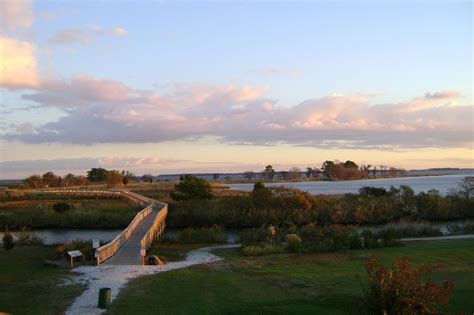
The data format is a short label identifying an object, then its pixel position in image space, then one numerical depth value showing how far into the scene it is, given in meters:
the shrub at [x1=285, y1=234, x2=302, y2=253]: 23.49
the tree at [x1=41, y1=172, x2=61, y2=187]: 120.66
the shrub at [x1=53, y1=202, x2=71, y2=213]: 47.72
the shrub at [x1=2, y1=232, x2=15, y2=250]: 25.66
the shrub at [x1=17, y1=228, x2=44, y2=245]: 27.95
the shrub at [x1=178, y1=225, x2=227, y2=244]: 29.79
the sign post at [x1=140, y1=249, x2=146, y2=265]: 20.30
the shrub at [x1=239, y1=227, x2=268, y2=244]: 29.05
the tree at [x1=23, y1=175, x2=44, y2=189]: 111.21
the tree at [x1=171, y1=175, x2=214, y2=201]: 54.69
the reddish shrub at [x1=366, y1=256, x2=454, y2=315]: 10.05
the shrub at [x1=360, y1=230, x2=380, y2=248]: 24.62
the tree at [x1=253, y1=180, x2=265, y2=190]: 59.47
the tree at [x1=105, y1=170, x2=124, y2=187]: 113.26
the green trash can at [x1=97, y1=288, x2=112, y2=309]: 12.92
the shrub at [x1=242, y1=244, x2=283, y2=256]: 22.98
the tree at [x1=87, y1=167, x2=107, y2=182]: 139.00
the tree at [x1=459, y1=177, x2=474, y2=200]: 54.45
